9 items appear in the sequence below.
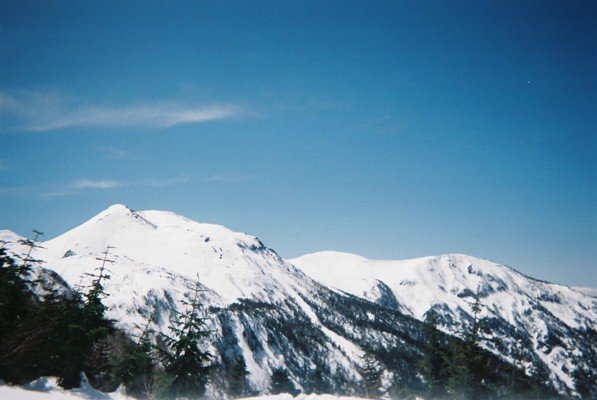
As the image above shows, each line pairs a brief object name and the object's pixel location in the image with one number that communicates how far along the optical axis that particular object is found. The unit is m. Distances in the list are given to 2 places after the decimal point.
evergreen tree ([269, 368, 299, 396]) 58.47
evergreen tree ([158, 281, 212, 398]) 22.72
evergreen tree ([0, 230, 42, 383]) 16.31
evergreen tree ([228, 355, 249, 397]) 55.80
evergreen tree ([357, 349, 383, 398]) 44.56
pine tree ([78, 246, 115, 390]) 23.52
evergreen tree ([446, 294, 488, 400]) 25.64
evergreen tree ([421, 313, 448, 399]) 27.58
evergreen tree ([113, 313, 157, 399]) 34.16
